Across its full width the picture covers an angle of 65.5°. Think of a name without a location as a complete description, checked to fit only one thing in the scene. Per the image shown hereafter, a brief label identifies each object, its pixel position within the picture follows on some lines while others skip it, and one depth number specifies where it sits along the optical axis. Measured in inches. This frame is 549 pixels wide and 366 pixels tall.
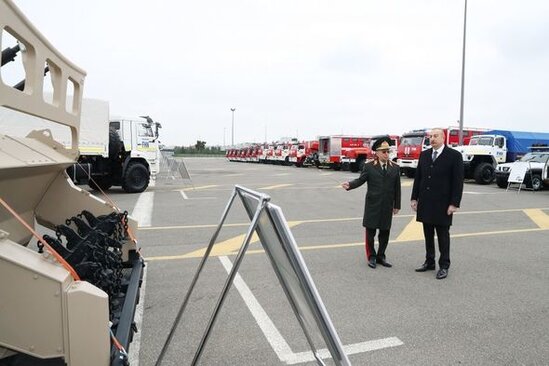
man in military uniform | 215.2
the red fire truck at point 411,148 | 860.6
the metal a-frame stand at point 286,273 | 76.4
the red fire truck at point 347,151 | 1151.0
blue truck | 776.3
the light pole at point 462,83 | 888.9
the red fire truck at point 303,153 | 1417.3
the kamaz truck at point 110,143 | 470.3
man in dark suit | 200.2
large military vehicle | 75.0
